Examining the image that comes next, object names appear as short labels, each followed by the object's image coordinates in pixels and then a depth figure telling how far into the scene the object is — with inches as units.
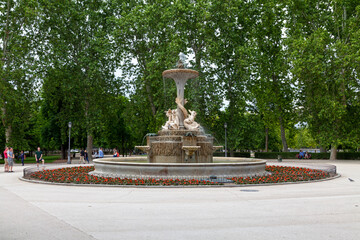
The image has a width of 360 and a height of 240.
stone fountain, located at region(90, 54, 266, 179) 602.5
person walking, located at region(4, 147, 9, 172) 895.5
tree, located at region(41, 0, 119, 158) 1409.9
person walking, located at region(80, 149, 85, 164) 1272.1
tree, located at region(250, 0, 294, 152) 1571.1
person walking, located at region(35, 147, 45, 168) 941.4
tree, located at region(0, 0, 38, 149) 1299.2
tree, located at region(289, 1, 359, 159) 1355.8
